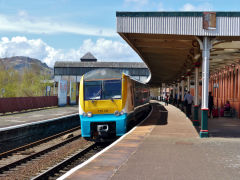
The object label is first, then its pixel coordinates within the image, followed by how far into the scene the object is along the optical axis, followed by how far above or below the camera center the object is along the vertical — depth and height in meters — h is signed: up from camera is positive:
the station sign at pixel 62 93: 40.46 +0.14
